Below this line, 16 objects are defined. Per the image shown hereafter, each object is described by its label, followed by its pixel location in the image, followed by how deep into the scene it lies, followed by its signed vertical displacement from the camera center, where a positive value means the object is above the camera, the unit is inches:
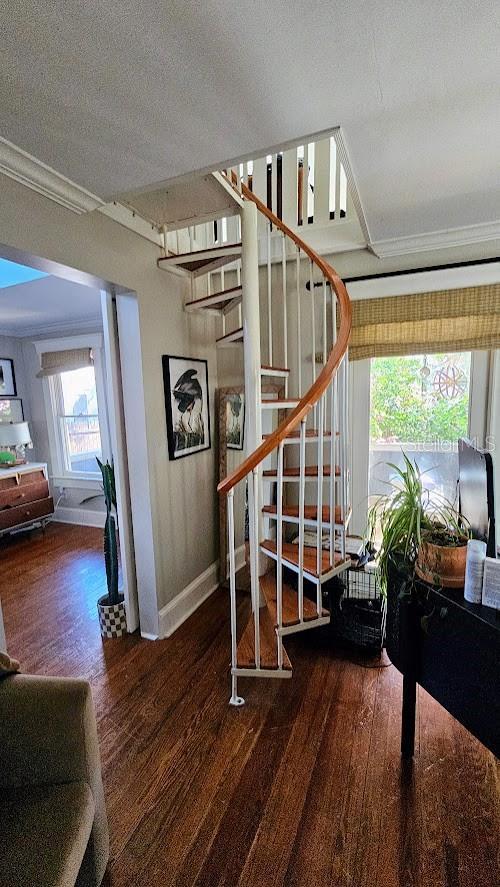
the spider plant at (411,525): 56.6 -20.3
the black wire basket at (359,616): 84.7 -49.6
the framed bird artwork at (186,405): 97.7 -1.3
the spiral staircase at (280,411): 72.5 -3.3
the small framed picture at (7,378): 179.9 +12.7
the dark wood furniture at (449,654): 44.3 -35.2
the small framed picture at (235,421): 122.6 -7.2
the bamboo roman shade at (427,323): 87.4 +17.1
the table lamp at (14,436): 163.0 -13.8
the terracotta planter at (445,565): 51.9 -23.8
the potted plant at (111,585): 96.0 -46.9
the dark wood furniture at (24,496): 154.4 -39.1
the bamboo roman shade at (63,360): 168.9 +19.4
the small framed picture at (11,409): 179.8 -2.2
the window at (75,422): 175.8 -9.3
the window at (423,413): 96.3 -5.1
